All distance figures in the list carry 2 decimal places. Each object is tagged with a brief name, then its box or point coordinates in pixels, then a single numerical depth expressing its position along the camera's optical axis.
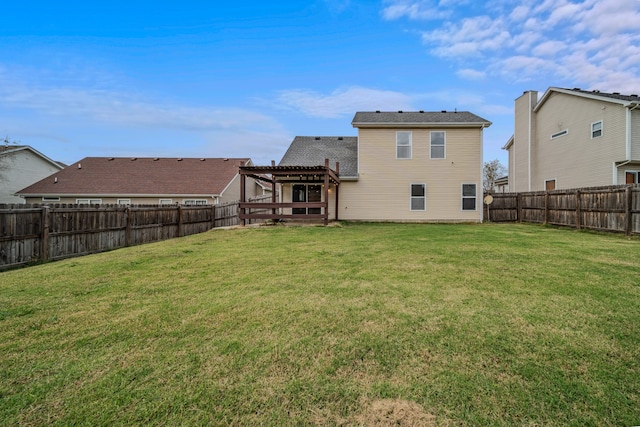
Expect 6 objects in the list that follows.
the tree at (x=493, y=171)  36.00
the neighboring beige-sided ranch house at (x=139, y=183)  19.81
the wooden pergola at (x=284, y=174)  11.96
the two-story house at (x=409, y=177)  15.11
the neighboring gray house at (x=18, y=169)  20.53
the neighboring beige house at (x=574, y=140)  12.97
